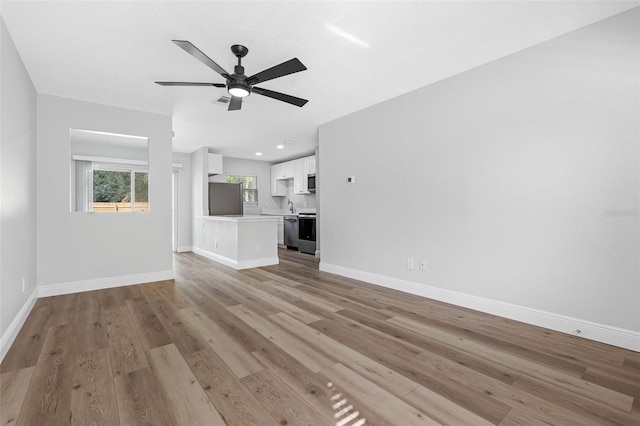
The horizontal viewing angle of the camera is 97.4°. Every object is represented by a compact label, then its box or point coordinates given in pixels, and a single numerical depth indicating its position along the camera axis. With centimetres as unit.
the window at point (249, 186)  805
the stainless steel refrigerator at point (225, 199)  677
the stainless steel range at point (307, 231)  662
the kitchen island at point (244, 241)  504
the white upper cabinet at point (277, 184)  831
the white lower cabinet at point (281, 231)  789
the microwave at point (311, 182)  696
